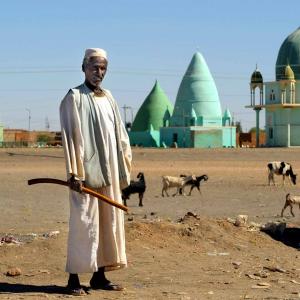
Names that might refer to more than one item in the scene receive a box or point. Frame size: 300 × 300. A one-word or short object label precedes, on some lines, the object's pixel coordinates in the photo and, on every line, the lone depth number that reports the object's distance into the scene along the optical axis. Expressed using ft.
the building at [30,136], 327.26
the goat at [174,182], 68.85
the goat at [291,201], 50.08
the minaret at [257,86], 250.29
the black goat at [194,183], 69.05
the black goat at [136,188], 56.26
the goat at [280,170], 86.28
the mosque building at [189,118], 244.01
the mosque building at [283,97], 241.35
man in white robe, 25.32
